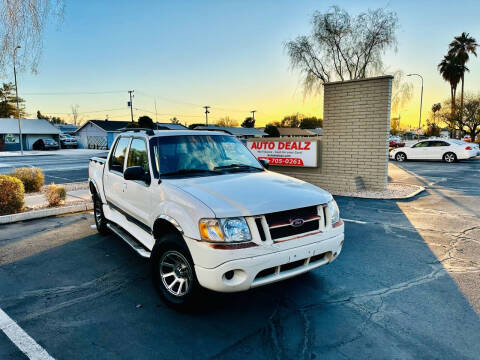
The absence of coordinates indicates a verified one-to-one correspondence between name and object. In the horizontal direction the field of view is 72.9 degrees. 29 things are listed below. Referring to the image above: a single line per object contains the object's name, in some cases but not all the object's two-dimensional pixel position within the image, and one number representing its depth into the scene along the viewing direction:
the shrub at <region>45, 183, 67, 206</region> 8.26
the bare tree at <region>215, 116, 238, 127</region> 108.22
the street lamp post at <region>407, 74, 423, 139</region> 45.18
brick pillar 10.12
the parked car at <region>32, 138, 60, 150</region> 44.56
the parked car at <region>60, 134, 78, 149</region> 51.50
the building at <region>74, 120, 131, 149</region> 51.61
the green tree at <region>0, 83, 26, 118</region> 71.31
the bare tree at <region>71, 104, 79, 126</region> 118.00
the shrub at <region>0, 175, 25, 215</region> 7.34
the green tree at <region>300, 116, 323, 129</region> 117.50
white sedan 21.11
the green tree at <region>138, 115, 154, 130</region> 39.56
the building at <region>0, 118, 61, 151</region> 46.75
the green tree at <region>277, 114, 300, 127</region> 119.58
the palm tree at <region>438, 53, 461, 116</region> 49.78
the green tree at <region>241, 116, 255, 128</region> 106.94
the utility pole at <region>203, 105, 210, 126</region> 85.31
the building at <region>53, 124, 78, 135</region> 90.56
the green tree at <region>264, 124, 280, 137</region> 67.93
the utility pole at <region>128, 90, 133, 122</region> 62.80
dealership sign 11.30
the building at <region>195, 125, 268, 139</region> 72.67
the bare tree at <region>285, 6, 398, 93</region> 33.69
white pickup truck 2.96
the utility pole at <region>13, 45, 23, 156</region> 6.74
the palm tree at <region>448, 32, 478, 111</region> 49.12
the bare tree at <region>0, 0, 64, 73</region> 6.20
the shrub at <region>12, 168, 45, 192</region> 10.66
